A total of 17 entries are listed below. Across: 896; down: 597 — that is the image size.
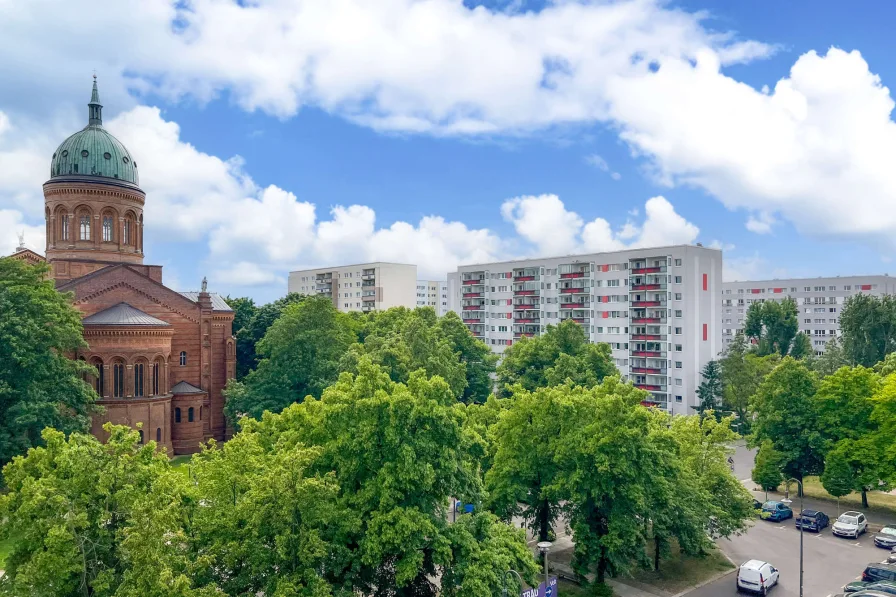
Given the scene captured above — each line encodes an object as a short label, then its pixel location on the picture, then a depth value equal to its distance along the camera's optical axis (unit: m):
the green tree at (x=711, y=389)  67.50
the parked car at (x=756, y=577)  28.09
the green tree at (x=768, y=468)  42.28
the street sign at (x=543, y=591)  21.61
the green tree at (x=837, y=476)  39.66
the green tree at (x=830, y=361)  64.94
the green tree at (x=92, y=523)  16.19
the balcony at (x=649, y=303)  68.88
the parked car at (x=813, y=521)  37.88
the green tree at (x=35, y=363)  37.69
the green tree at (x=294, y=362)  51.66
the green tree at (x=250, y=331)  69.94
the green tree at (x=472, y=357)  61.62
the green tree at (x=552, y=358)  52.92
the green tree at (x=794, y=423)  42.03
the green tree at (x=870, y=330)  67.31
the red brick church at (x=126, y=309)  47.06
